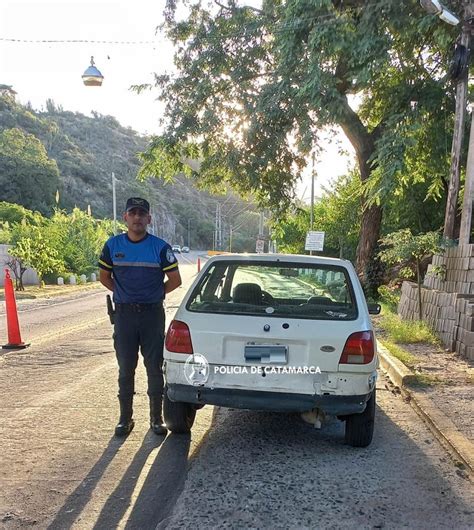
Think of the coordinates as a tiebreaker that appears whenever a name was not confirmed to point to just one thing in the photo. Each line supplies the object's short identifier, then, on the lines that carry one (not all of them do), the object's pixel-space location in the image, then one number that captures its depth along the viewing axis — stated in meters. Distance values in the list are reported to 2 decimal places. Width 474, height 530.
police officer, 4.44
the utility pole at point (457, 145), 9.82
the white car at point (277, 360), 3.90
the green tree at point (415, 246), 9.43
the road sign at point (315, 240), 20.95
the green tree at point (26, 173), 68.69
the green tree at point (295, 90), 10.61
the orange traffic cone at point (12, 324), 8.34
